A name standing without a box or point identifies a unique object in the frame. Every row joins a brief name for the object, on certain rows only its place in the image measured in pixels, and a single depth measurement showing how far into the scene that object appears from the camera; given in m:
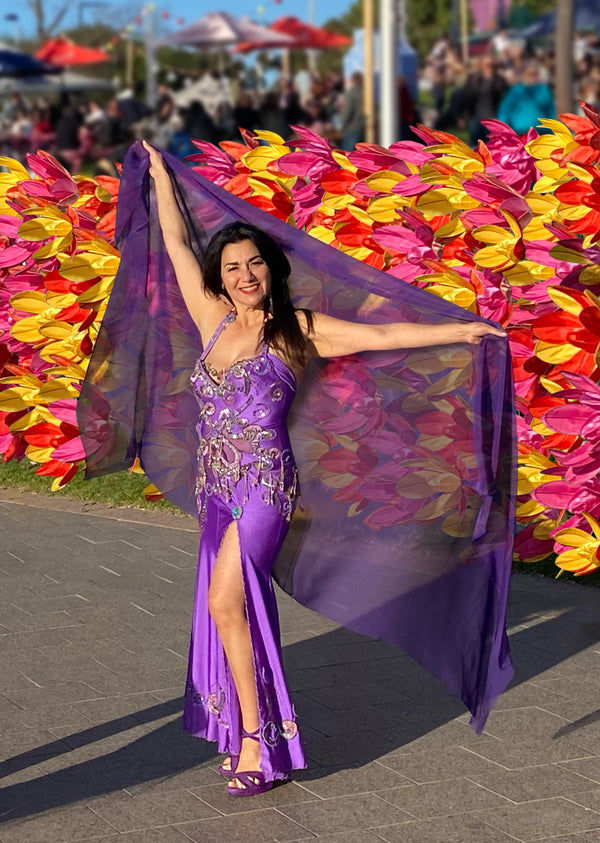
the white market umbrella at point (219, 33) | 37.41
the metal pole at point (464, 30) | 50.27
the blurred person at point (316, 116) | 29.83
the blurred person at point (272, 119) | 25.98
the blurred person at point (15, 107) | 36.50
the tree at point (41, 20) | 89.19
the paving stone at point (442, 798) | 4.14
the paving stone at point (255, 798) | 4.19
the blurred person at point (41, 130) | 31.33
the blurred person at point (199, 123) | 26.16
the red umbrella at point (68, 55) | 43.78
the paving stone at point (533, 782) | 4.25
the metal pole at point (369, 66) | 16.25
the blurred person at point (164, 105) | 31.33
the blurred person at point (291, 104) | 28.08
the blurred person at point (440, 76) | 28.38
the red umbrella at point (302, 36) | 39.00
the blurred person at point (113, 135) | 27.92
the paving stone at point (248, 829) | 3.97
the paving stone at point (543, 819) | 3.99
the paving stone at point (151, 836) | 3.93
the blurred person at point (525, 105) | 18.30
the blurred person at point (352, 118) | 20.84
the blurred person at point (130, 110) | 29.23
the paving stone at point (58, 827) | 3.96
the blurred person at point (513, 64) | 25.18
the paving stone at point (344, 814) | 4.05
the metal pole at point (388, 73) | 13.68
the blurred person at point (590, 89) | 26.59
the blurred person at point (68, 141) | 27.45
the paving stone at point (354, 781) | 4.30
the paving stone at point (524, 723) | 4.74
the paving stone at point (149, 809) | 4.06
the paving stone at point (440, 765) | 4.41
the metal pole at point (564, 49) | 19.70
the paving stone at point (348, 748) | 4.56
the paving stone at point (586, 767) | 4.38
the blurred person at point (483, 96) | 22.40
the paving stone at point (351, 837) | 3.94
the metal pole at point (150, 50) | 41.71
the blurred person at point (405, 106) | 20.11
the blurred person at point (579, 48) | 38.59
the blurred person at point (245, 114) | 26.41
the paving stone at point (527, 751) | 4.50
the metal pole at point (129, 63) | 62.06
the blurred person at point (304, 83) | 38.12
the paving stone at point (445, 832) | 3.95
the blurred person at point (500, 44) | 35.83
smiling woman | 4.29
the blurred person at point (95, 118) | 30.63
